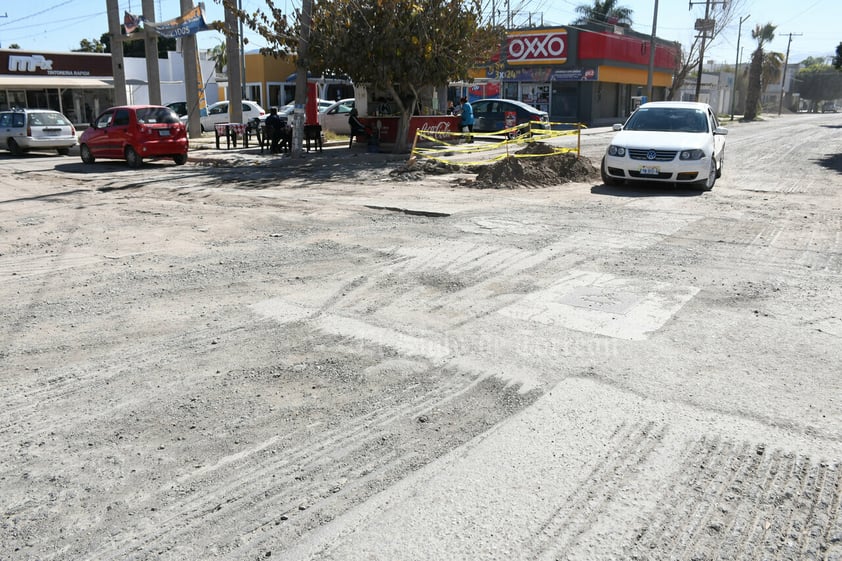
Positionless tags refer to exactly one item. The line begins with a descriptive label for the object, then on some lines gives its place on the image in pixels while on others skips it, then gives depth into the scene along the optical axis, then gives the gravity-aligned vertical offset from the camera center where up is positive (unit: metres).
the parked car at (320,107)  34.70 +0.23
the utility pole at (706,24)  51.34 +6.20
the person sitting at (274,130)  23.47 -0.60
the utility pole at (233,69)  23.89 +1.52
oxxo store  46.59 +2.83
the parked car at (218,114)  33.88 -0.14
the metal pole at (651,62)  43.03 +3.03
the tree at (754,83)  62.47 +2.71
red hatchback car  20.02 -0.66
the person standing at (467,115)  28.30 -0.09
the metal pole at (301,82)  20.98 +0.84
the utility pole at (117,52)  31.39 +2.50
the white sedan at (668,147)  13.80 -0.61
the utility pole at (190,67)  29.52 +1.75
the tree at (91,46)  71.62 +6.22
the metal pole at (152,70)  31.78 +1.73
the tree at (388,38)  20.89 +2.10
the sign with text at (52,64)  38.53 +2.47
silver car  23.97 -0.68
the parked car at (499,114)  29.59 -0.03
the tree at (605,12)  62.16 +8.53
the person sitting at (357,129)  25.01 -0.57
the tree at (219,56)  66.50 +4.94
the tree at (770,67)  72.38 +4.68
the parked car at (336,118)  30.69 -0.25
